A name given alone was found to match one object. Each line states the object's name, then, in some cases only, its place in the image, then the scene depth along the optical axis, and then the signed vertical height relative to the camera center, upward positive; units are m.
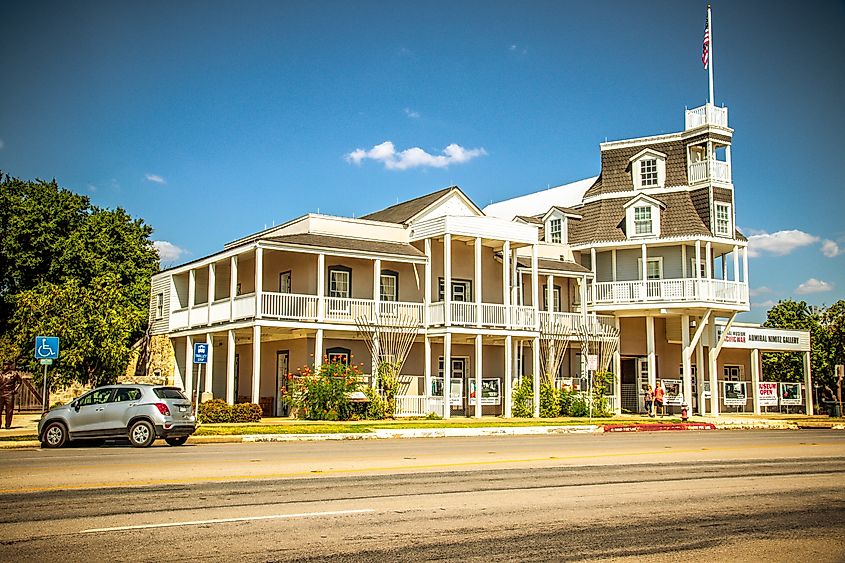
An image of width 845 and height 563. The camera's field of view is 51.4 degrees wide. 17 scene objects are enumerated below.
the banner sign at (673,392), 43.19 -0.66
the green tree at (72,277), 41.81 +5.75
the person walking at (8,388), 25.98 -0.22
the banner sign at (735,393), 46.53 -0.77
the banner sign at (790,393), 47.84 -0.83
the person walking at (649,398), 40.75 -0.90
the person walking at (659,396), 40.38 -0.79
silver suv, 20.86 -0.92
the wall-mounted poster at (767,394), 47.09 -0.83
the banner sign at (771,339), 46.50 +2.15
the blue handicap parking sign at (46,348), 24.44 +0.90
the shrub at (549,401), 38.75 -0.97
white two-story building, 36.00 +4.02
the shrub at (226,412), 30.59 -1.12
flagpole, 42.94 +15.28
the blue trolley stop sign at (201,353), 28.16 +0.87
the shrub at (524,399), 38.00 -0.87
